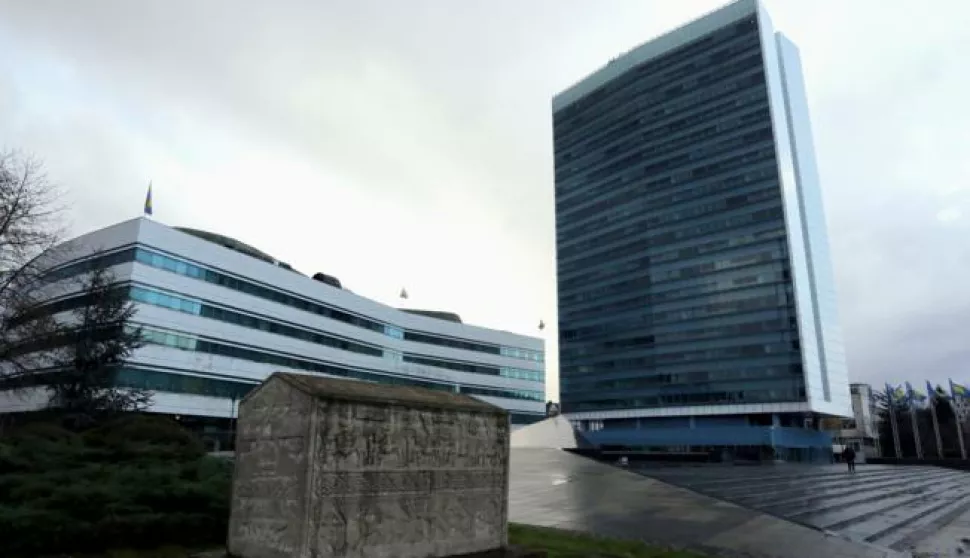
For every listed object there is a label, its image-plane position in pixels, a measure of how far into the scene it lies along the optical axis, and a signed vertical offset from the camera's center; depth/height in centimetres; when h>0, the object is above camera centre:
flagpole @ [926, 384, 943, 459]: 7766 +212
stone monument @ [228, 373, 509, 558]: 839 -75
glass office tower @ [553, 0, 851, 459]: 9469 +2930
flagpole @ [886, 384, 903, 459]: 8462 +146
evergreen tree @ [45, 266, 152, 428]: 2795 +270
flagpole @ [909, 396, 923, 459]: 8212 +2
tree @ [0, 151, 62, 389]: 1847 +506
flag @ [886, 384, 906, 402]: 8900 +491
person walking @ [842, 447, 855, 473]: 5158 -278
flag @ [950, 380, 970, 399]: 7769 +458
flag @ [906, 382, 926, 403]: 8588 +452
